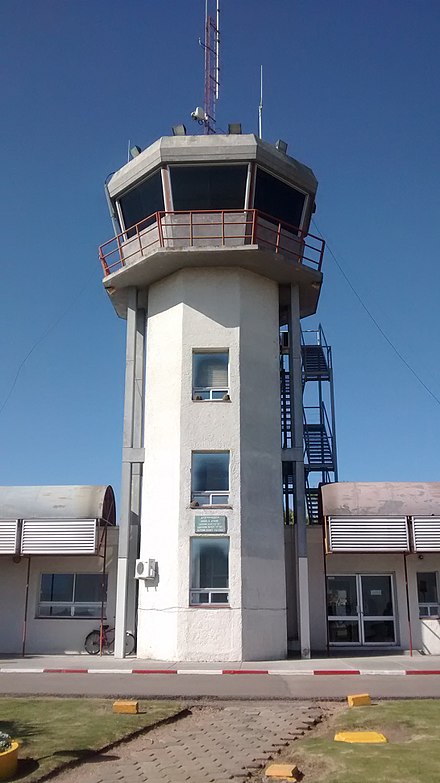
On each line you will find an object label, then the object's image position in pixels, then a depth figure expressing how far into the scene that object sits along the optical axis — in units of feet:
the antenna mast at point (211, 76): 82.28
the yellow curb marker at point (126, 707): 36.58
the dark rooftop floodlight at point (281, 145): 77.39
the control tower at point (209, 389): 65.31
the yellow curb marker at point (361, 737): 29.78
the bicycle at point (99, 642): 72.69
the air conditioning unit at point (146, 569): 66.39
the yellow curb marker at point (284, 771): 24.35
